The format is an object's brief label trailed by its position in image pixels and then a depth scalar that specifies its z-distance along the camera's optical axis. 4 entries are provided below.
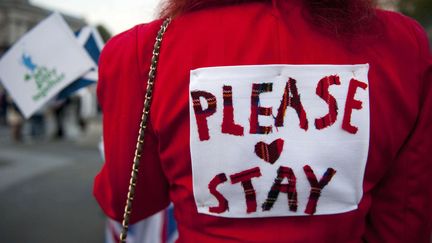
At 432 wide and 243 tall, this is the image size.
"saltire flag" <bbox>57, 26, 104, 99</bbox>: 1.71
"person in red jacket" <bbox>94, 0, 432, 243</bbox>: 0.93
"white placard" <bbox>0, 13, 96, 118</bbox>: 1.67
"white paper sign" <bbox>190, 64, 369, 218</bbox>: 0.93
